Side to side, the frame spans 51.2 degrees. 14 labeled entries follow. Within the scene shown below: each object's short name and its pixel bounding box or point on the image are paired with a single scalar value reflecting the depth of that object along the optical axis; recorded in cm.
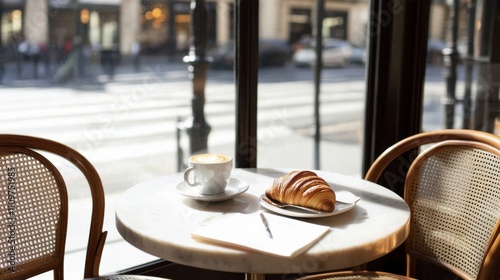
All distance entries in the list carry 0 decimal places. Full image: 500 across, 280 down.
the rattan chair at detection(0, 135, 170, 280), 121
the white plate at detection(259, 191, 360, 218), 106
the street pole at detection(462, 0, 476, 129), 261
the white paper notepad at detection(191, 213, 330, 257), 92
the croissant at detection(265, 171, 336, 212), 107
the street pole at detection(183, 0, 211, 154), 195
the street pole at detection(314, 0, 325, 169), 340
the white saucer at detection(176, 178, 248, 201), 116
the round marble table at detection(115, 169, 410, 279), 92
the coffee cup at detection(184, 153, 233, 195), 116
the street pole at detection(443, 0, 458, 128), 267
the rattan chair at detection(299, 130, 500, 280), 128
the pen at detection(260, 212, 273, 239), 98
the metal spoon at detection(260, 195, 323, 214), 107
